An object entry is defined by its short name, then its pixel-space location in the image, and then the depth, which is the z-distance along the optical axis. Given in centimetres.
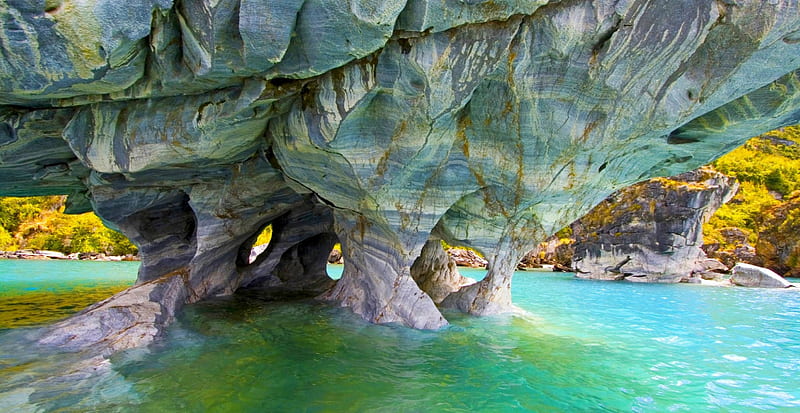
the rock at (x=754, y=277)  2669
